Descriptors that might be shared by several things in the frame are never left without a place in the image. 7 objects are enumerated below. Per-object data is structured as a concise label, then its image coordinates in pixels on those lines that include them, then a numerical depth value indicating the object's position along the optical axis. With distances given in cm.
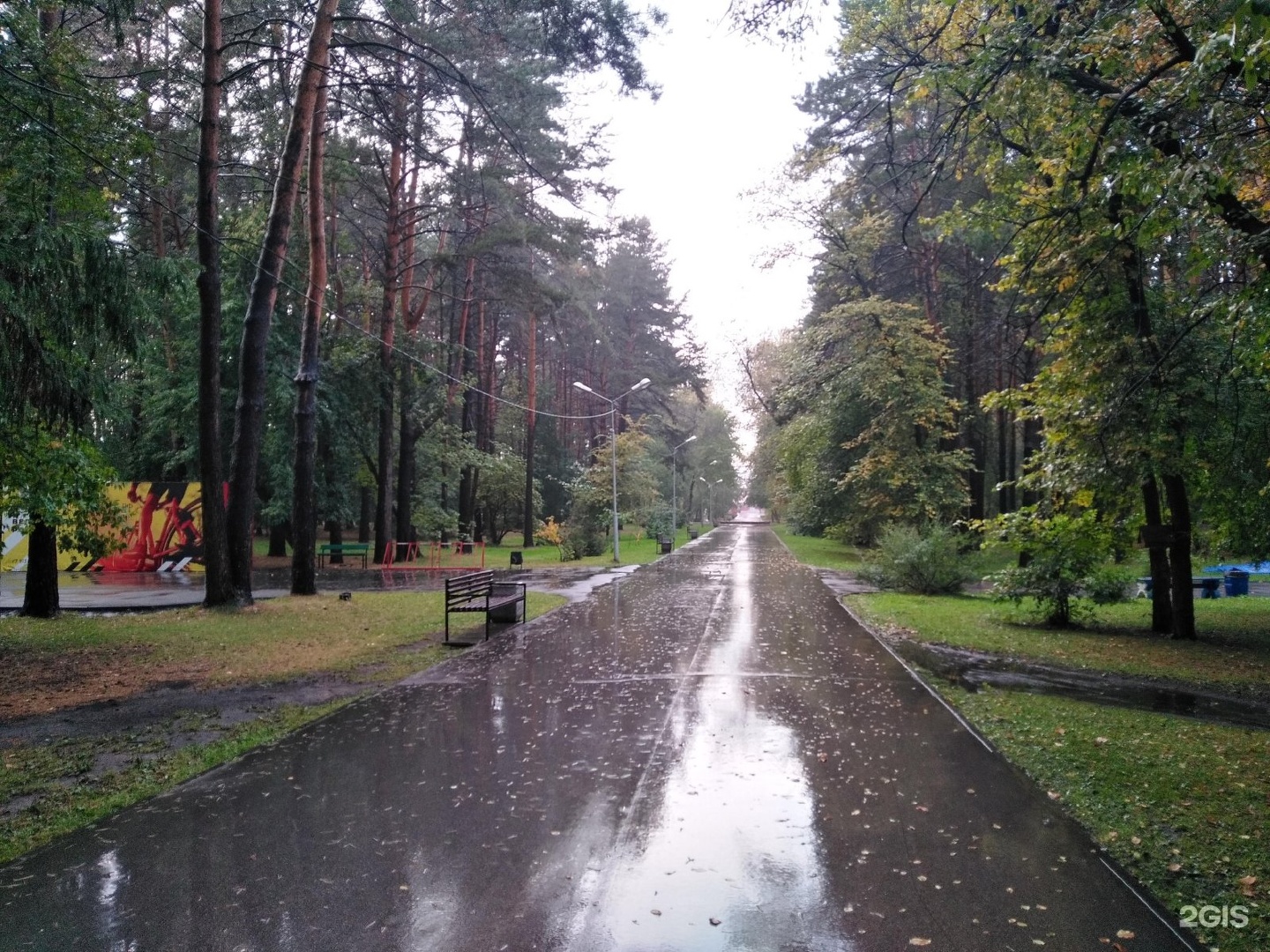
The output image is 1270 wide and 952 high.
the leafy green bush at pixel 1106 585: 1351
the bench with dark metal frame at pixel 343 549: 2823
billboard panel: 2684
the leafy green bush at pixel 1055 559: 1304
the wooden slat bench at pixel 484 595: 1180
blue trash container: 2070
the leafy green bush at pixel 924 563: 1855
